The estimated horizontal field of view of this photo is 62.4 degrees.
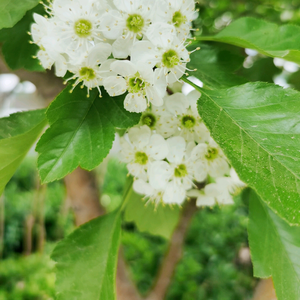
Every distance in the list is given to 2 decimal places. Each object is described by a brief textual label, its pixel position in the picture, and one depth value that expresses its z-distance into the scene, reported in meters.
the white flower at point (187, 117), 0.09
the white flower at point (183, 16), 0.08
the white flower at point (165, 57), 0.08
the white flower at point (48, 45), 0.08
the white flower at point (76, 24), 0.08
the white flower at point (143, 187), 0.10
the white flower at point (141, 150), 0.09
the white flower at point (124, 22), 0.07
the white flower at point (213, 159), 0.10
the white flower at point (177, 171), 0.09
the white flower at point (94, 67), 0.07
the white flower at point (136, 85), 0.07
